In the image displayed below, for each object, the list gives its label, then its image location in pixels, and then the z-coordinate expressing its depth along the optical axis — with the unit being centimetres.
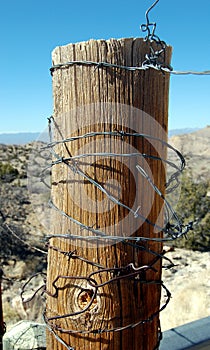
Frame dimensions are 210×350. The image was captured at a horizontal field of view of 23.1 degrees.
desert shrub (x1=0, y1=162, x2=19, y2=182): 1106
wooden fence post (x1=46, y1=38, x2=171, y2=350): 61
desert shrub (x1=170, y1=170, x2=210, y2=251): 764
